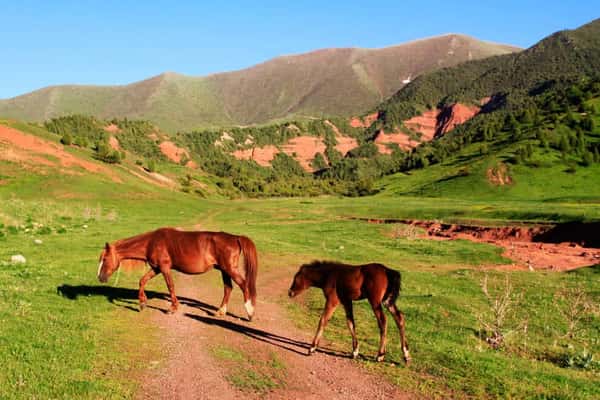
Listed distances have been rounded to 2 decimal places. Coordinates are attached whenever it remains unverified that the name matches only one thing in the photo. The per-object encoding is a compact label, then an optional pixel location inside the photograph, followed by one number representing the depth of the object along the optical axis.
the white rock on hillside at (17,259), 25.16
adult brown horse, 15.67
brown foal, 11.97
